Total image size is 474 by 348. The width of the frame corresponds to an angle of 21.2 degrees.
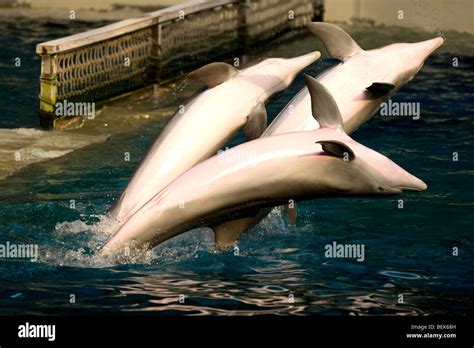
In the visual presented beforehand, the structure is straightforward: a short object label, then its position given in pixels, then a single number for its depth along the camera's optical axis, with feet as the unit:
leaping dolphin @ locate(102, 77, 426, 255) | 32.35
